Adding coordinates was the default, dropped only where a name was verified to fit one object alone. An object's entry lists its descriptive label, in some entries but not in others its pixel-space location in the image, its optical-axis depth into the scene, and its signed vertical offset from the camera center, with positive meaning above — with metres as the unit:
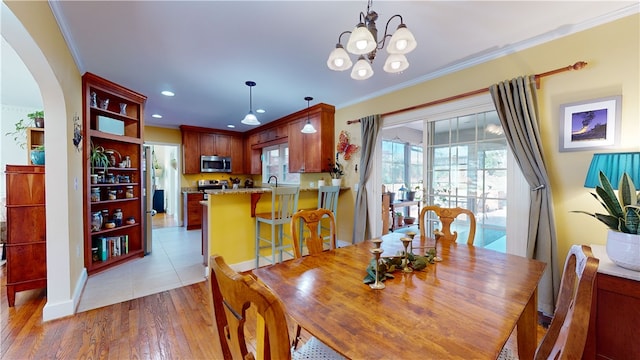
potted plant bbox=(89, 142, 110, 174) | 3.21 +0.22
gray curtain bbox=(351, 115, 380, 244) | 3.59 +0.01
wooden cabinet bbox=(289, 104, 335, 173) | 4.23 +0.58
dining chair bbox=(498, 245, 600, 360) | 0.62 -0.39
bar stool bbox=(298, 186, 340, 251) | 3.43 -0.32
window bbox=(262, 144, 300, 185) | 5.54 +0.25
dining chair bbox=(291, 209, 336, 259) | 1.71 -0.40
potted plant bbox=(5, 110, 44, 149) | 4.30 +0.67
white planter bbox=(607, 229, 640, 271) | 1.41 -0.43
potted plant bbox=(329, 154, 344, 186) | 4.16 +0.07
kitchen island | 3.01 -0.59
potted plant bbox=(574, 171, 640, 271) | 1.42 -0.27
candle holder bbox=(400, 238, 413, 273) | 1.32 -0.45
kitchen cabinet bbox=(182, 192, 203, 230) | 5.77 -0.83
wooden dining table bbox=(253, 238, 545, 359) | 0.75 -0.50
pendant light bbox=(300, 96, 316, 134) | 3.59 +0.66
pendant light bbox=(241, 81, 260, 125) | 3.26 +0.76
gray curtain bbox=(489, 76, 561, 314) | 2.10 +0.05
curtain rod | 2.02 +0.86
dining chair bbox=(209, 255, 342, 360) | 0.59 -0.37
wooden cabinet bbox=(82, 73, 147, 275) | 3.03 -0.04
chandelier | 1.30 +0.71
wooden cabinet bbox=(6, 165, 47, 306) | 2.28 -0.51
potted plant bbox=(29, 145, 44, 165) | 2.50 +0.19
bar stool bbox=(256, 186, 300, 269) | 2.96 -0.51
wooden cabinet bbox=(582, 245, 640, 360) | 1.42 -0.82
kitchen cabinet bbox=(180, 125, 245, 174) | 5.90 +0.72
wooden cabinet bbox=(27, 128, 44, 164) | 2.81 +0.42
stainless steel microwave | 6.08 +0.28
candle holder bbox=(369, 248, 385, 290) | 1.11 -0.49
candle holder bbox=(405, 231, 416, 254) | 1.46 -0.36
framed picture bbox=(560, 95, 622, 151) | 1.88 +0.40
